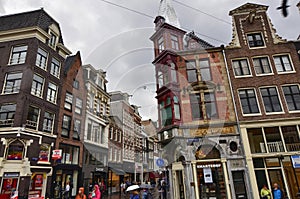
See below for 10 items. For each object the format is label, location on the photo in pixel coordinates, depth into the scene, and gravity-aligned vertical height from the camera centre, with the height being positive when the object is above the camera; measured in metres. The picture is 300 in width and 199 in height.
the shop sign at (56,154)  18.75 +1.83
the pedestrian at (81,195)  7.87 -0.76
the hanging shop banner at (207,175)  14.51 -0.45
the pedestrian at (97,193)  9.64 -0.88
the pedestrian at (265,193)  12.57 -1.57
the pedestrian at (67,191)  18.99 -1.43
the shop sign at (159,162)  12.99 +0.51
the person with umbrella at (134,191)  7.01 -0.65
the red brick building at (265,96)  14.34 +5.16
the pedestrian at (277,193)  11.91 -1.52
